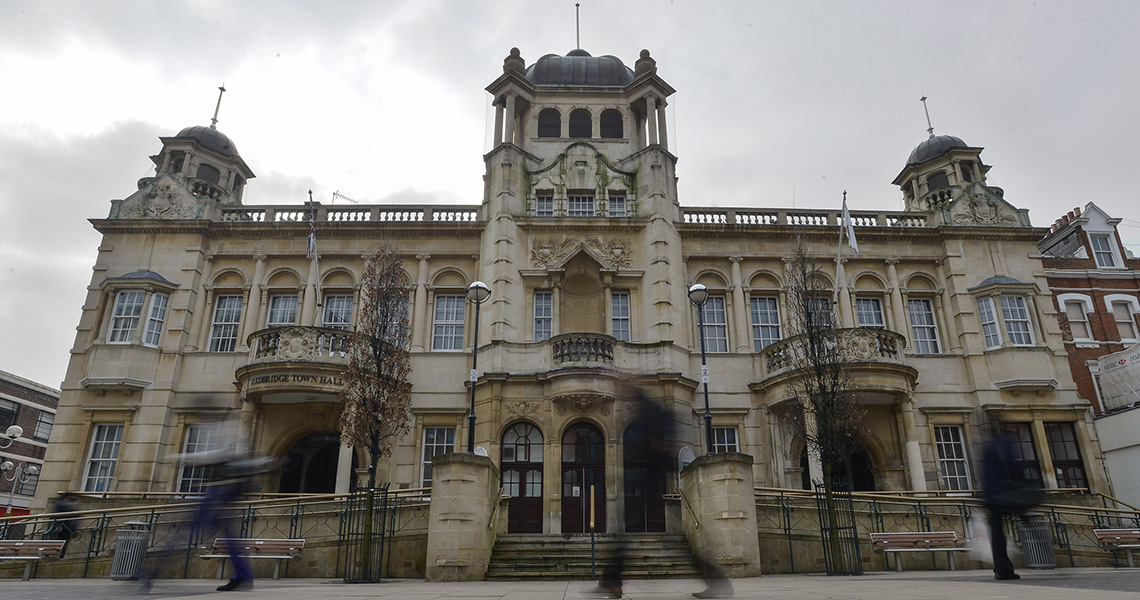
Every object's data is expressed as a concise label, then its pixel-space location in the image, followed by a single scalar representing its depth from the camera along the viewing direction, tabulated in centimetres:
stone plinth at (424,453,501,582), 1348
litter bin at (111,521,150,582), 1398
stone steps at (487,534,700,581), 1427
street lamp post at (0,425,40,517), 3623
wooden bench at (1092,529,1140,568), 1598
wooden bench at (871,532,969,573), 1484
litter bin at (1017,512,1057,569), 1430
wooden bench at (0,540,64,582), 1416
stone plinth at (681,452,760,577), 1377
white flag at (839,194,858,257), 2312
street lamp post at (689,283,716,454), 1636
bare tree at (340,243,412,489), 1850
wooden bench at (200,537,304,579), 1432
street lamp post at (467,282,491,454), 1714
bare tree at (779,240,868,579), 1675
